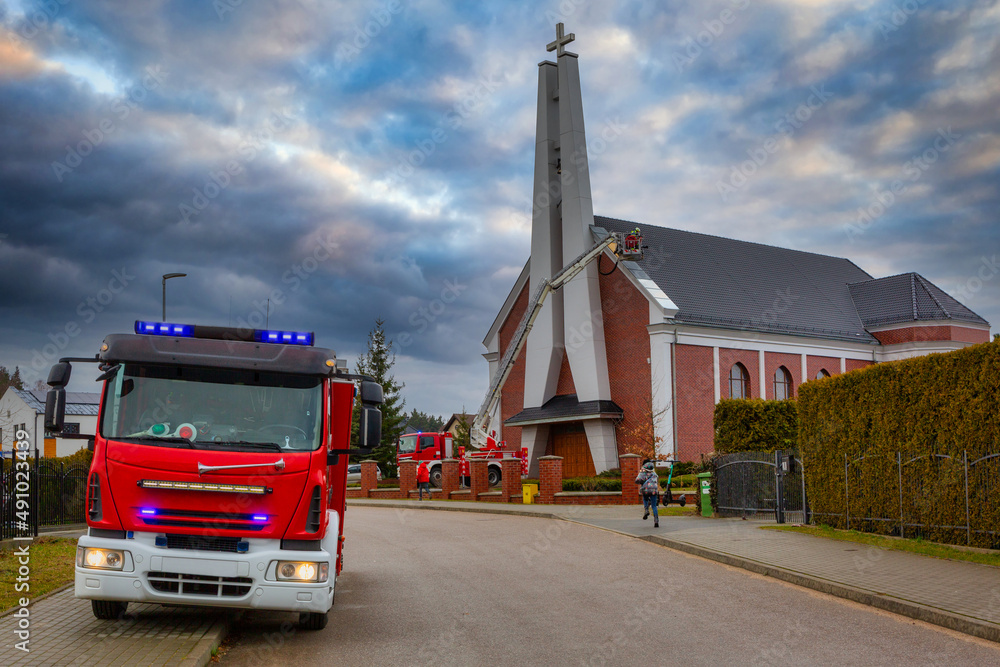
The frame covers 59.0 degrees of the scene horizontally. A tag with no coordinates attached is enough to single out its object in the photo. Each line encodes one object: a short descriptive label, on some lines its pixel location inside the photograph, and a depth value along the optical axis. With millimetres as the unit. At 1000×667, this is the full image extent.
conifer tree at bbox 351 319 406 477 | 57062
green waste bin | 22000
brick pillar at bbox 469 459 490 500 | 34469
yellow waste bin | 31344
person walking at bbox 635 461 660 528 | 19484
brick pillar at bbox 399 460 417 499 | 38812
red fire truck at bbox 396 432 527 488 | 38125
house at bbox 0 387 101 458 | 69750
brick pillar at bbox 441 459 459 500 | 35812
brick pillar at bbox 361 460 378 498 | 41469
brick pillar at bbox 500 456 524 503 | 32406
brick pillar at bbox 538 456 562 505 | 30750
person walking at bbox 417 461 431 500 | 37125
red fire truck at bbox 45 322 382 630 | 7332
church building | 39375
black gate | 19141
